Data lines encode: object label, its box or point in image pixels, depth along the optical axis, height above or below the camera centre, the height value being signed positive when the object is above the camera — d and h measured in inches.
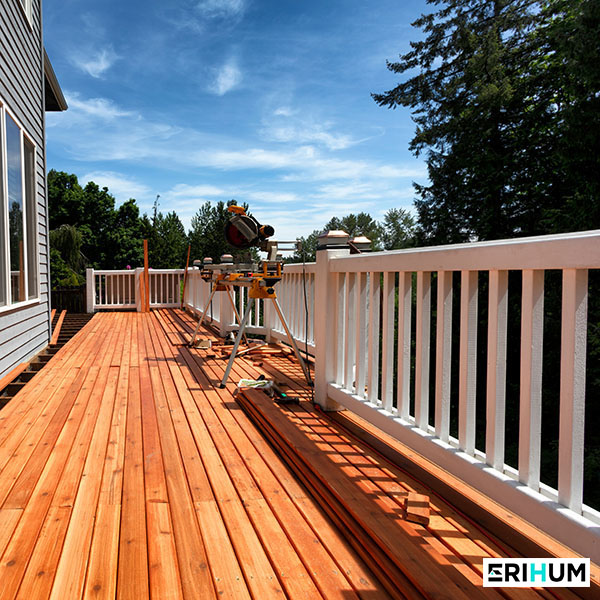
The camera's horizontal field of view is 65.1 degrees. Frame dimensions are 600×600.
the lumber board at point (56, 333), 249.5 -33.9
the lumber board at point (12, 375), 147.9 -33.9
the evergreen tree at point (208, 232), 1337.4 +127.5
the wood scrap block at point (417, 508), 61.2 -31.1
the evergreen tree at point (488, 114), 565.3 +204.9
